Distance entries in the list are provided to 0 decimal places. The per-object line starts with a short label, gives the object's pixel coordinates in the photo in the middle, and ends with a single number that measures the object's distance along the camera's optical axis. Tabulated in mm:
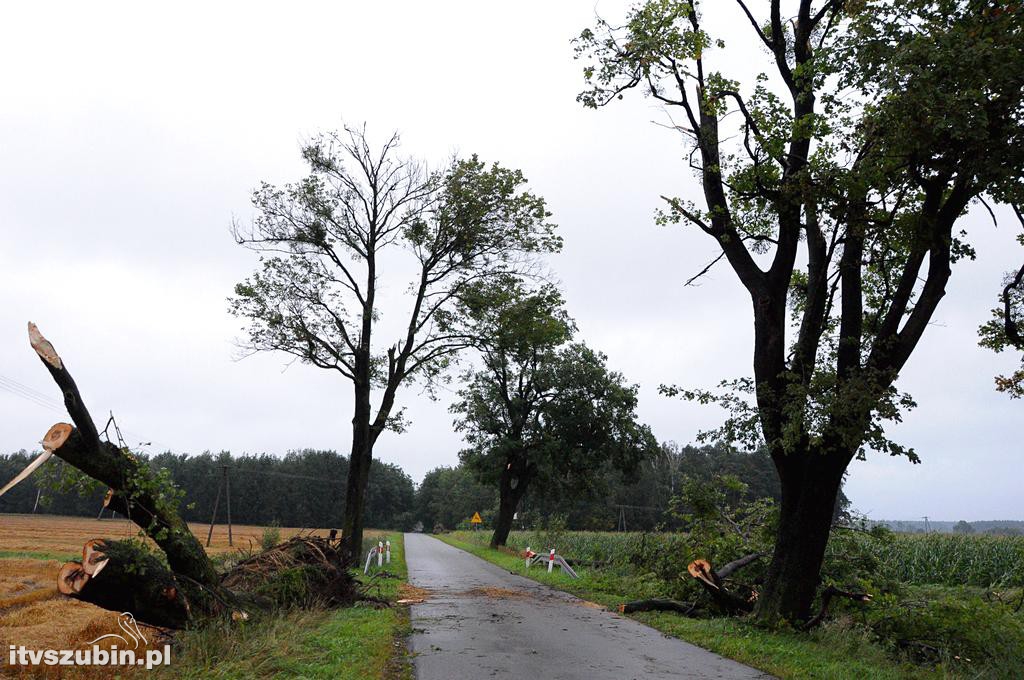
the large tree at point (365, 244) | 21547
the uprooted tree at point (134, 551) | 7555
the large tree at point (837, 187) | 8570
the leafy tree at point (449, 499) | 112119
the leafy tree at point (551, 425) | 38844
